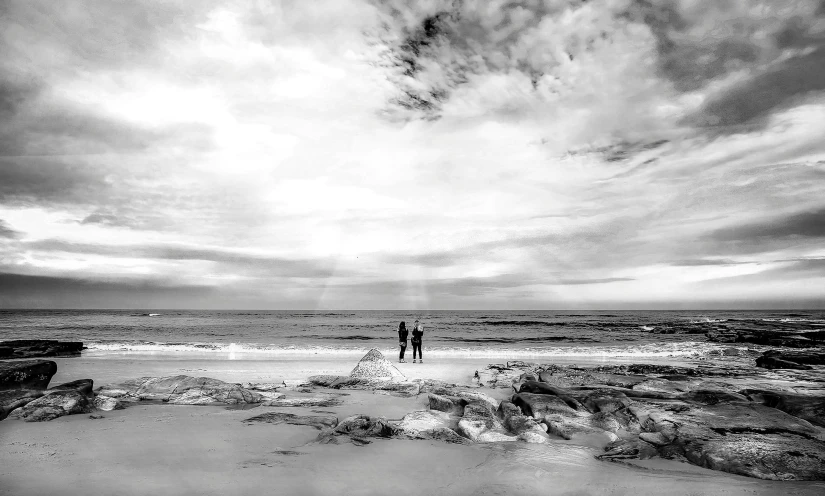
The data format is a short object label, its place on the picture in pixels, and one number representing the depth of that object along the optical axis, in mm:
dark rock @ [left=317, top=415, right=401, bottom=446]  6488
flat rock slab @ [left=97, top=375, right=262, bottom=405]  9352
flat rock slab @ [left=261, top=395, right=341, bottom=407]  9258
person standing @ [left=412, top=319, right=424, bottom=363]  19031
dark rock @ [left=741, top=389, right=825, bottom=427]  7613
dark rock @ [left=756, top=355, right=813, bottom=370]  16797
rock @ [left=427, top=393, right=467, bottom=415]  8461
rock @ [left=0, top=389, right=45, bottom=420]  7457
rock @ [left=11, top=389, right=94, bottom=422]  7371
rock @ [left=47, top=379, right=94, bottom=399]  8547
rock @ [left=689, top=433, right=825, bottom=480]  5172
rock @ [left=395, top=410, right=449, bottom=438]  6820
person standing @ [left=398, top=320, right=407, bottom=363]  19688
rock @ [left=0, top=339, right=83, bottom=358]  21875
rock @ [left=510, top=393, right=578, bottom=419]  7961
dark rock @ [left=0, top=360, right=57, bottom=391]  9320
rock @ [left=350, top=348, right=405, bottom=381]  12695
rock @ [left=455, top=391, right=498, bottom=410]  8680
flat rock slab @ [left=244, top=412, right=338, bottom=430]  7422
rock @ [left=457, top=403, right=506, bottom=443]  6824
